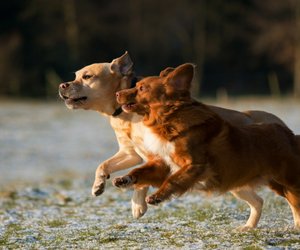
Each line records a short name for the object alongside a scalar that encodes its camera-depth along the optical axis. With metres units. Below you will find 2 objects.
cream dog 15.65
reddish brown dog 13.01
